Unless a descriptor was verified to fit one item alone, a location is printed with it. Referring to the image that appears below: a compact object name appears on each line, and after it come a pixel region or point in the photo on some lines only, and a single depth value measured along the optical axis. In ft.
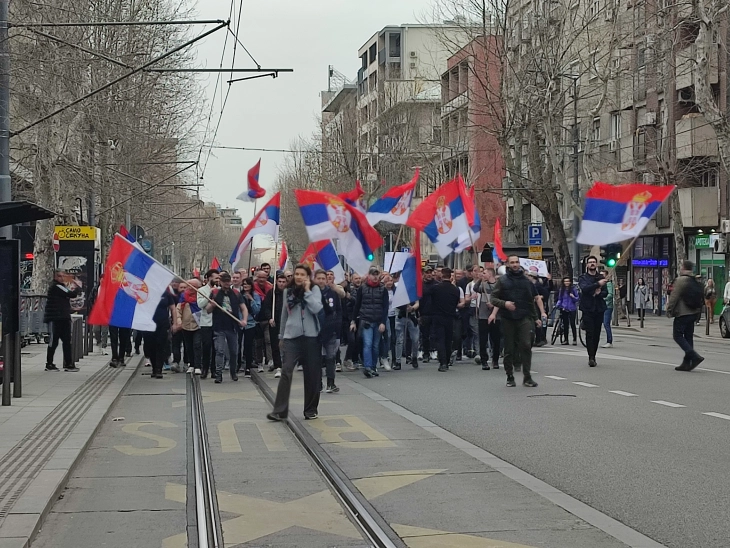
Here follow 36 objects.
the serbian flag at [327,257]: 65.46
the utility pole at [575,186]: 133.49
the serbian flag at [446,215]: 70.23
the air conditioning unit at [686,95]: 150.84
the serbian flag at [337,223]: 59.16
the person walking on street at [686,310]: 58.18
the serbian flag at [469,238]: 69.92
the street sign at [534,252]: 141.28
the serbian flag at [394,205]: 71.00
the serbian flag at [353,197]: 63.21
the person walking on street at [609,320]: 82.33
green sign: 149.89
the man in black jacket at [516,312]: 51.26
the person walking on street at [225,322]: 58.70
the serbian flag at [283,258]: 84.95
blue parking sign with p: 142.31
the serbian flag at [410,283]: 63.21
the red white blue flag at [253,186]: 69.56
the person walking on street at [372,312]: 62.23
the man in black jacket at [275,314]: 61.77
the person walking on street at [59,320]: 62.95
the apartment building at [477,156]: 208.08
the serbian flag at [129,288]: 48.60
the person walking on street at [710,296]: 118.42
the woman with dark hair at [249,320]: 62.38
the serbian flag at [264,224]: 65.05
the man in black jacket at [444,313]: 63.46
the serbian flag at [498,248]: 81.56
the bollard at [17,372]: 46.34
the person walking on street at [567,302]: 83.15
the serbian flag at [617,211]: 57.21
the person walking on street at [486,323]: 64.08
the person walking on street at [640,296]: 128.03
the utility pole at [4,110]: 53.52
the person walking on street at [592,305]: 60.64
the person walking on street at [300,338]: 40.32
